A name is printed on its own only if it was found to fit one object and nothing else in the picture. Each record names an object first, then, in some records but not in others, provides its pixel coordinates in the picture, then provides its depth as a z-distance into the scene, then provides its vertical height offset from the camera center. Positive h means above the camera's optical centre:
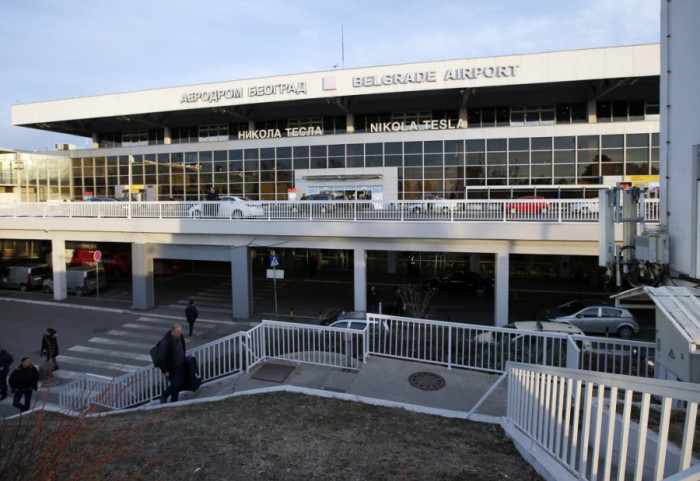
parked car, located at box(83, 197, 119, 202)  25.64 +2.10
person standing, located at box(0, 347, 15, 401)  9.70 -3.12
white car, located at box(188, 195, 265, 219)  17.94 +0.95
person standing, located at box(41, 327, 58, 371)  12.21 -3.21
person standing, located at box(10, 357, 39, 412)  9.10 -3.20
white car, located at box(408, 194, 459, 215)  15.72 +0.88
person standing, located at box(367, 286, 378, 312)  17.05 -3.01
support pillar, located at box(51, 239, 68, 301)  21.64 -1.90
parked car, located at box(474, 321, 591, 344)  11.96 -2.82
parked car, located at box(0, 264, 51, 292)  23.95 -2.52
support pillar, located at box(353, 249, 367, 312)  17.20 -1.95
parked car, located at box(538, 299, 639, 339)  15.25 -3.25
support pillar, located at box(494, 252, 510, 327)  15.77 -2.19
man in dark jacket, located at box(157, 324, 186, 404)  7.69 -2.35
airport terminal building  23.55 +6.31
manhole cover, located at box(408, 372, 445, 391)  7.59 -2.77
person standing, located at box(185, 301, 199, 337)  15.79 -3.02
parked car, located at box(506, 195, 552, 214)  15.04 +0.83
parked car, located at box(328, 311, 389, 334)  12.95 -2.81
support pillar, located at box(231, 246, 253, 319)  18.39 -2.15
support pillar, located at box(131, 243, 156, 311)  19.78 -2.05
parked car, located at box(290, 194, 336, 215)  17.12 +0.98
